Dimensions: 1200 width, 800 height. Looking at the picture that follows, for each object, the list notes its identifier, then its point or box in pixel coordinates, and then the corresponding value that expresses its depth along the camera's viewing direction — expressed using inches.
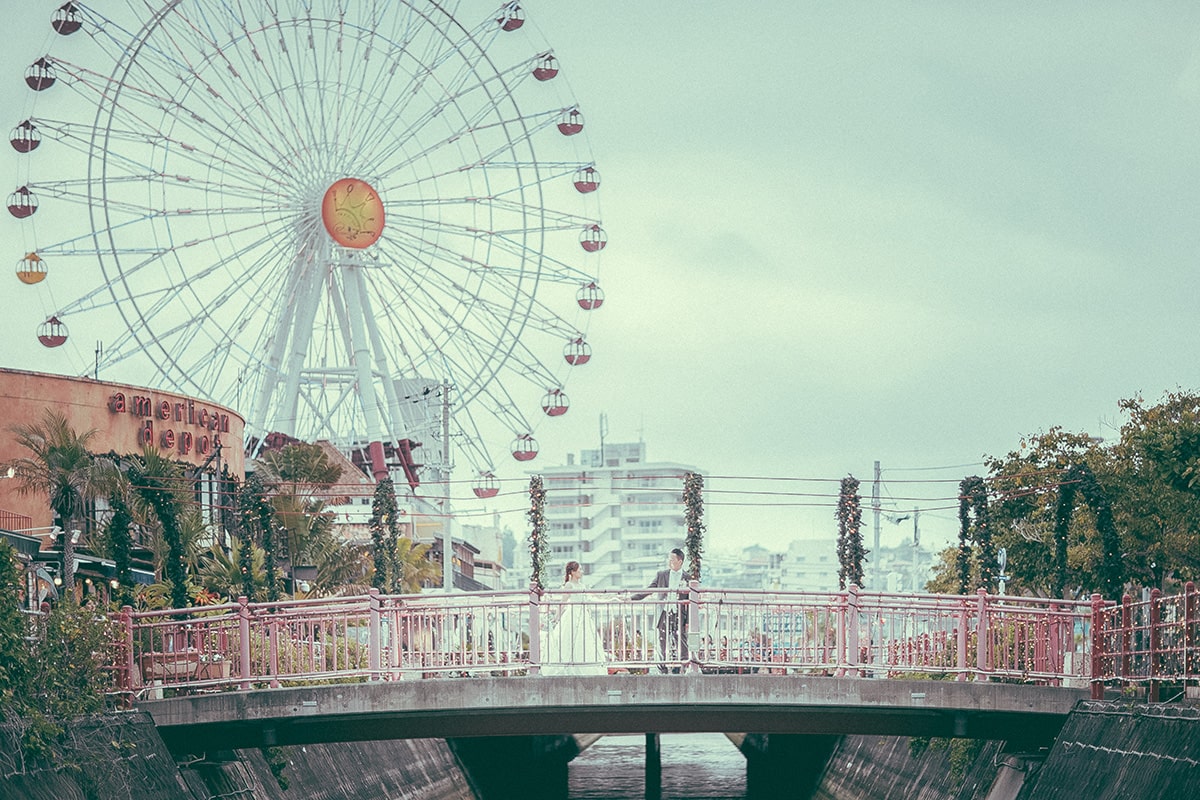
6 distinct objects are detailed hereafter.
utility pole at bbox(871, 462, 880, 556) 3417.8
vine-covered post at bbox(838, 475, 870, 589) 2113.7
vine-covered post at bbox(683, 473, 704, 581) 2124.8
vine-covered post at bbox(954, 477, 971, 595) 1972.2
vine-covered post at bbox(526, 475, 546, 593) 2130.9
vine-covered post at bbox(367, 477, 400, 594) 1956.2
